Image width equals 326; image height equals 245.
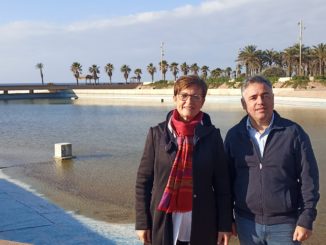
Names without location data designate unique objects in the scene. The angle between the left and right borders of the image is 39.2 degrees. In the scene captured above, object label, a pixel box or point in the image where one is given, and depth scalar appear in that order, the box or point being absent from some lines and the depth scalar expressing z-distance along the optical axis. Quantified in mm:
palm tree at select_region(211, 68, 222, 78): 107250
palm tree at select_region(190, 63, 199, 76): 119500
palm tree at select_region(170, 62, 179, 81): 118562
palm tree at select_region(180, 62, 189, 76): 119500
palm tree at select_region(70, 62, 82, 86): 128625
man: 3141
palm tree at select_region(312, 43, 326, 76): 76688
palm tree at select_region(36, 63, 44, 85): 148375
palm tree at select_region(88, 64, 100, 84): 129625
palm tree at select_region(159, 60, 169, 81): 108188
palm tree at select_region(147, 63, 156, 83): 121375
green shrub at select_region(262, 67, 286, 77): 85600
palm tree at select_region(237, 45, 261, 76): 91250
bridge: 98125
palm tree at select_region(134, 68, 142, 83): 126125
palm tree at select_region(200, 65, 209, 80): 118175
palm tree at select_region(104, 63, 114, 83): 127625
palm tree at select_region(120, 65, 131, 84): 128125
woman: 3209
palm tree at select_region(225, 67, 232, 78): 113606
